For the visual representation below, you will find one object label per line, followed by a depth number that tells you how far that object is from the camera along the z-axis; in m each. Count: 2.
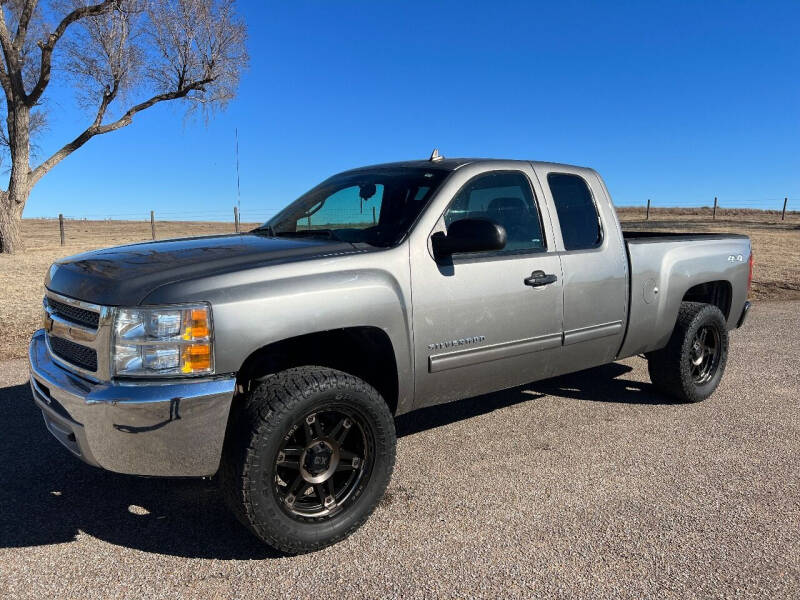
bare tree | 17.33
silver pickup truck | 2.58
